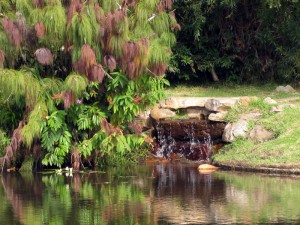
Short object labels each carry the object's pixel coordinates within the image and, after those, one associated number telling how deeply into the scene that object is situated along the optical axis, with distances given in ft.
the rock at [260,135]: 61.41
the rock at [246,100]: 65.87
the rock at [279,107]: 64.44
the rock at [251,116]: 63.62
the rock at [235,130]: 62.13
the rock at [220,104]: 65.21
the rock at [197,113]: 66.49
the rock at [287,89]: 74.23
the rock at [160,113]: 66.95
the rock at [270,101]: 66.25
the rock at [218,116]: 64.75
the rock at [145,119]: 66.26
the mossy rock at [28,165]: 59.06
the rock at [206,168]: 57.98
